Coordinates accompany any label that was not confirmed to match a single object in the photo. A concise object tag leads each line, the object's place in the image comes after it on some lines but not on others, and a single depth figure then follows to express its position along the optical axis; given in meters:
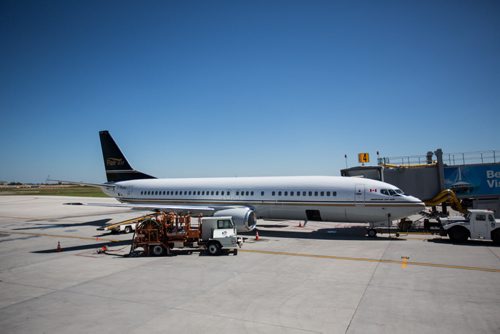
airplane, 23.34
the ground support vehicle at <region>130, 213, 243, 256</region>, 18.66
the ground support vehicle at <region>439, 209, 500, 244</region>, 20.42
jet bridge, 28.30
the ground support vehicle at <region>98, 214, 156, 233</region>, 26.97
